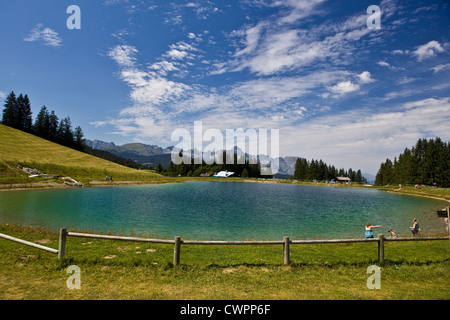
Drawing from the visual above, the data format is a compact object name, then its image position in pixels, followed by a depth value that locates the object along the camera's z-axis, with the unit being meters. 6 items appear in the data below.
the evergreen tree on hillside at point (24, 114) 120.56
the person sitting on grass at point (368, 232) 17.70
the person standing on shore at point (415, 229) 20.98
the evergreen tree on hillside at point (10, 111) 115.50
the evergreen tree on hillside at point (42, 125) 123.50
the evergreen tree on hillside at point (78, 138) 138.00
